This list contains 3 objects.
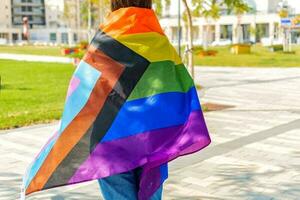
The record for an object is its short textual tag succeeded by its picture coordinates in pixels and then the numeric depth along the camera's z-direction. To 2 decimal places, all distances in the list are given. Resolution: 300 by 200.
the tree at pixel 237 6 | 9.22
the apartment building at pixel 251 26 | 76.06
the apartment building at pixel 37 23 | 86.25
